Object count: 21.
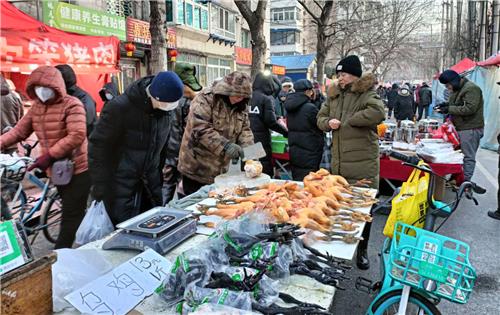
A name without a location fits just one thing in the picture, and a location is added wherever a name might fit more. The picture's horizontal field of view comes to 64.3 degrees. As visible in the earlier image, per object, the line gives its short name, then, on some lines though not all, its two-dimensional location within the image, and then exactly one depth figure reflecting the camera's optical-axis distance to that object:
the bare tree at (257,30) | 9.95
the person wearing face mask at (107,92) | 7.08
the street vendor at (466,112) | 6.48
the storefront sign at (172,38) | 17.19
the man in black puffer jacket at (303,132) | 5.34
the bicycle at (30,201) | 4.19
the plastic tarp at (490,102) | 11.77
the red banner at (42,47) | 6.23
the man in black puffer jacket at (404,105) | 14.63
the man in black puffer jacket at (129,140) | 2.90
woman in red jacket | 3.49
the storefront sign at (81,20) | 10.43
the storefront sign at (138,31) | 14.21
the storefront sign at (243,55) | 26.68
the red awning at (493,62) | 10.48
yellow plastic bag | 2.74
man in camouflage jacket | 3.67
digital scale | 1.98
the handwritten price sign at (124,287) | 1.49
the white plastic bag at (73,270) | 1.61
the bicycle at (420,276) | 2.00
